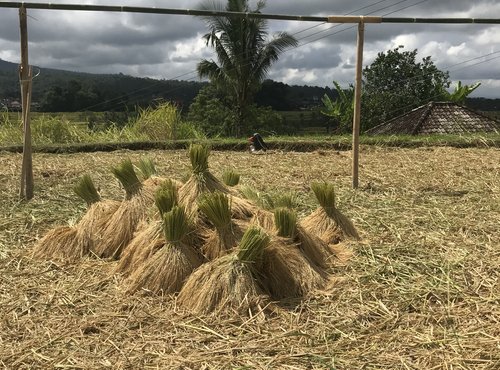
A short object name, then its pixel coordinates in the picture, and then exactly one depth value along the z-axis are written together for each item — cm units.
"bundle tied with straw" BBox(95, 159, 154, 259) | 342
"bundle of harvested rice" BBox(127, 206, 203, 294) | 283
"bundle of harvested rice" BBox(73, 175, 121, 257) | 345
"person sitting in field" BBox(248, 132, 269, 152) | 951
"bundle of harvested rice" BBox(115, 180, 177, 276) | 302
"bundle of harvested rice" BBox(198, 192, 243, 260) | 290
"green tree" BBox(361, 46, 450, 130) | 2620
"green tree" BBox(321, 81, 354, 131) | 2359
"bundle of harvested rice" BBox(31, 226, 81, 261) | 340
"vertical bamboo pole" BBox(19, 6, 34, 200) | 498
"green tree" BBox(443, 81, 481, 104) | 2505
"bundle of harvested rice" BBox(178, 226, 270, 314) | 262
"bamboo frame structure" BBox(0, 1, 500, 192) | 500
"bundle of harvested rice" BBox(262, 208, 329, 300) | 282
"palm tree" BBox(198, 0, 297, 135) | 2368
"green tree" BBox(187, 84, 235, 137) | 2791
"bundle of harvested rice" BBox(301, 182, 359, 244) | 358
